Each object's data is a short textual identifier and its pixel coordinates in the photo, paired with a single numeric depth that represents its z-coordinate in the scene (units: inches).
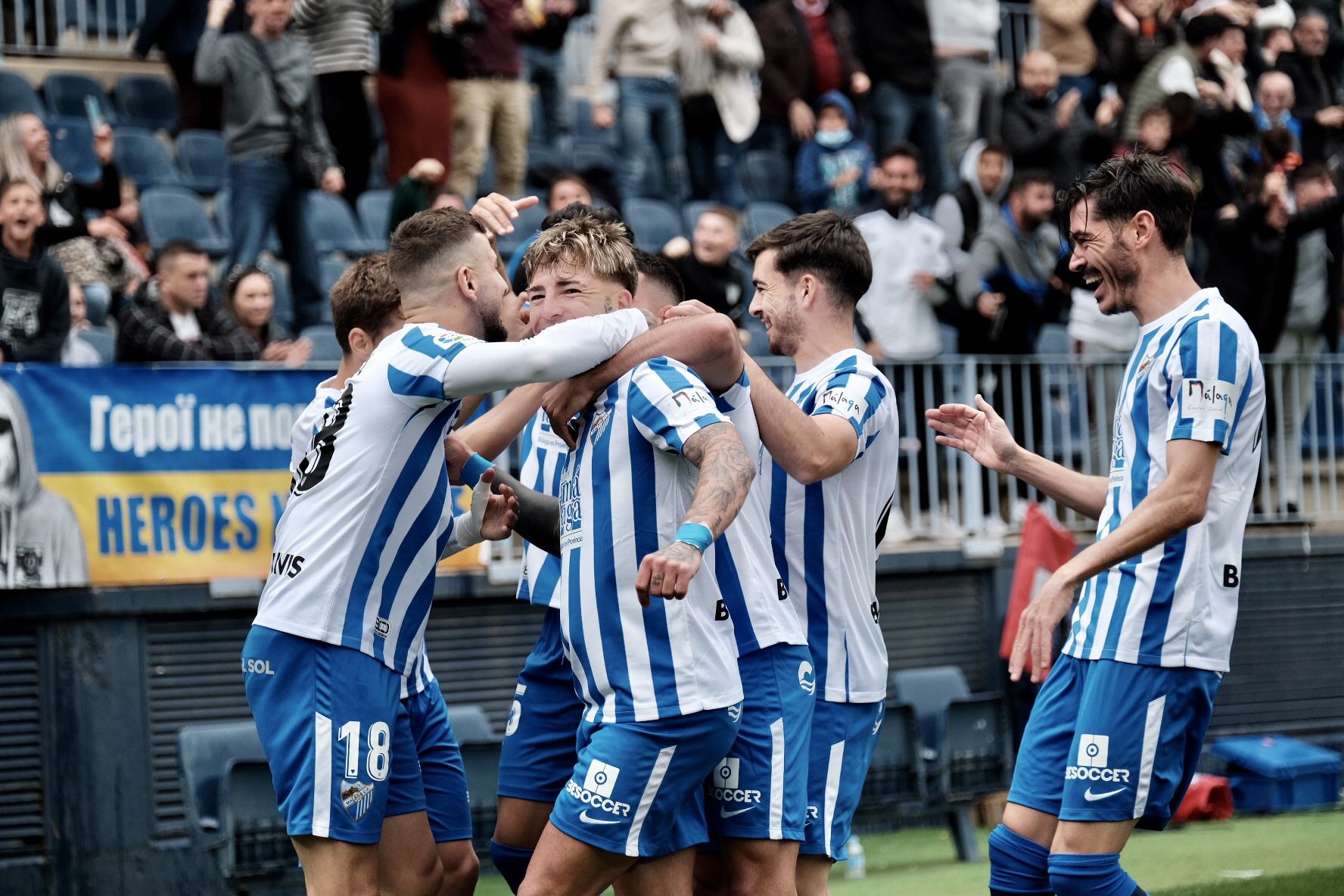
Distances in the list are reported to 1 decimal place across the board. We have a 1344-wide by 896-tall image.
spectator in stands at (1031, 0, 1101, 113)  633.6
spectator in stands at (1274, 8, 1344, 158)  630.5
